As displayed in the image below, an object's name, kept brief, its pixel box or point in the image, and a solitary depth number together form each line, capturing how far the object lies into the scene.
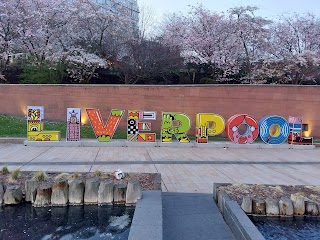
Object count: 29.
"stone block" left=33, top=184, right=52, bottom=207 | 4.72
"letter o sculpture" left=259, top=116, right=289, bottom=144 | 10.77
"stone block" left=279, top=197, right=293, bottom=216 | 4.53
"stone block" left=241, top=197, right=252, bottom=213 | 4.48
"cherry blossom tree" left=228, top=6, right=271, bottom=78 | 15.98
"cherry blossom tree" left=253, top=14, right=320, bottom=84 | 14.85
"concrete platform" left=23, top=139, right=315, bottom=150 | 10.10
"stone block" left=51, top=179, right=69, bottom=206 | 4.75
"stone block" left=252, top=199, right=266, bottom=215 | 4.51
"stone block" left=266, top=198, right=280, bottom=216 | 4.52
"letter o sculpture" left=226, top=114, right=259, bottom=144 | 10.58
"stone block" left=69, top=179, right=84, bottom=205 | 4.80
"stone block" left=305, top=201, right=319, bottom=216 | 4.57
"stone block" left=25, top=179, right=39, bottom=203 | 4.85
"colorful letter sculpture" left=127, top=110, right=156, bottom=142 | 10.48
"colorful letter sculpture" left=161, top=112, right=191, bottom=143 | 10.55
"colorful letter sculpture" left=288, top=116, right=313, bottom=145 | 11.07
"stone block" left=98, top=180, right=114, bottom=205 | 4.81
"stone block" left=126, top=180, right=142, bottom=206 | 4.73
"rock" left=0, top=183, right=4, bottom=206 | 4.75
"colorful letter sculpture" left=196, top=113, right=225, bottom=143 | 10.63
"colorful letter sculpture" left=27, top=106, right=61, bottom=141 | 10.12
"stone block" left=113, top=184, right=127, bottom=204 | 4.83
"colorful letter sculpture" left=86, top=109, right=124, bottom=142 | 10.31
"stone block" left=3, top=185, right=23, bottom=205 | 4.75
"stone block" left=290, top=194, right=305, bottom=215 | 4.56
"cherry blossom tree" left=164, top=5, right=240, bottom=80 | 15.07
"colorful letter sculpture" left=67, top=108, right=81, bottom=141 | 10.23
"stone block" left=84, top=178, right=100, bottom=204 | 4.82
